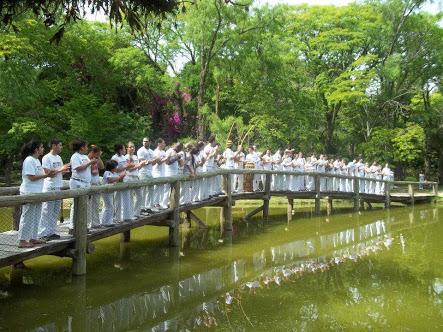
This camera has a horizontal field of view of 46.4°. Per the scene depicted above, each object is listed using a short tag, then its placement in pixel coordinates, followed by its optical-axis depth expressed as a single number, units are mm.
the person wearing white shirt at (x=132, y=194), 9210
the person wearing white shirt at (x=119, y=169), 8961
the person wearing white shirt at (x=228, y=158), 15154
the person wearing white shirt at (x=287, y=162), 17984
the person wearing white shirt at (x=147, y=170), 10094
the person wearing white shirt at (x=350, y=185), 19812
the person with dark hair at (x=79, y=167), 7957
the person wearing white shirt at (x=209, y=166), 12672
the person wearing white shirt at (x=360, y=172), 20781
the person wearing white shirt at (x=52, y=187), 7407
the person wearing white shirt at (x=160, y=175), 10601
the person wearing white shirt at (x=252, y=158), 16444
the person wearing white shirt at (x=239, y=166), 14706
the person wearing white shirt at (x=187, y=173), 11484
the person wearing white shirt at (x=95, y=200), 8328
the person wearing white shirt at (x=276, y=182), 16047
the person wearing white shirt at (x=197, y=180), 11915
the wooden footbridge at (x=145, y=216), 6920
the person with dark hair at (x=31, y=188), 6977
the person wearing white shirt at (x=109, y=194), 8664
